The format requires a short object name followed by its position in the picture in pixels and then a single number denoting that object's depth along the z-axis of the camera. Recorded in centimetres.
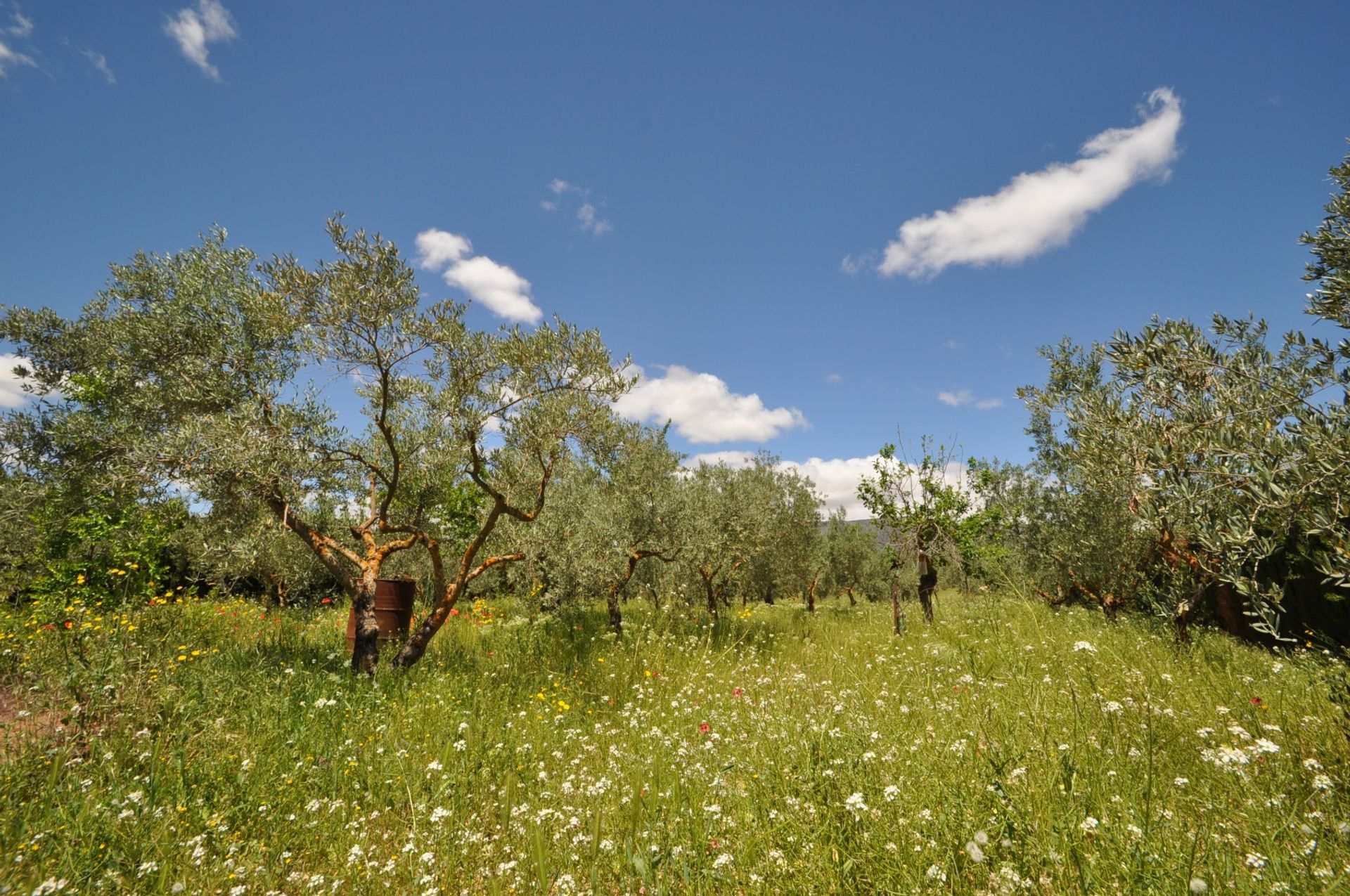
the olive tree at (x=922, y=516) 1264
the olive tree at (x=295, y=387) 824
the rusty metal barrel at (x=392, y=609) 1081
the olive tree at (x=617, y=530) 1329
